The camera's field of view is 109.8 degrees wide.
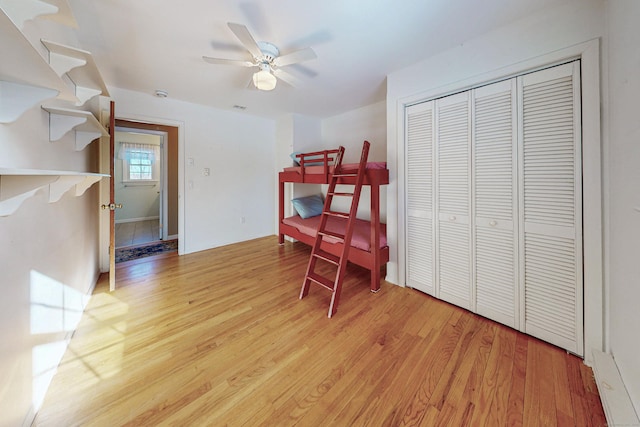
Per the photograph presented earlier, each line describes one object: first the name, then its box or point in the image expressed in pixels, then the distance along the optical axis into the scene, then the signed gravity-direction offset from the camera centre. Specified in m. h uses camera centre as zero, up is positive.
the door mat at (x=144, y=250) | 3.41 -0.59
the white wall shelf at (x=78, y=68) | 1.18 +0.87
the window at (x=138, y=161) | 5.75 +1.42
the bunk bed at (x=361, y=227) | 2.35 -0.17
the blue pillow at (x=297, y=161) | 3.76 +0.91
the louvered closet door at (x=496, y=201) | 1.75 +0.10
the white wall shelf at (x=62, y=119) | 1.34 +0.60
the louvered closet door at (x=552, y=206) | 1.50 +0.06
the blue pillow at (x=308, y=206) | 3.88 +0.15
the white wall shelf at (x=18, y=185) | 0.65 +0.10
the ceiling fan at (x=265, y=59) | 1.74 +1.31
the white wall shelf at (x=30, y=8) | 0.89 +0.85
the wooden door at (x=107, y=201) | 2.25 +0.16
